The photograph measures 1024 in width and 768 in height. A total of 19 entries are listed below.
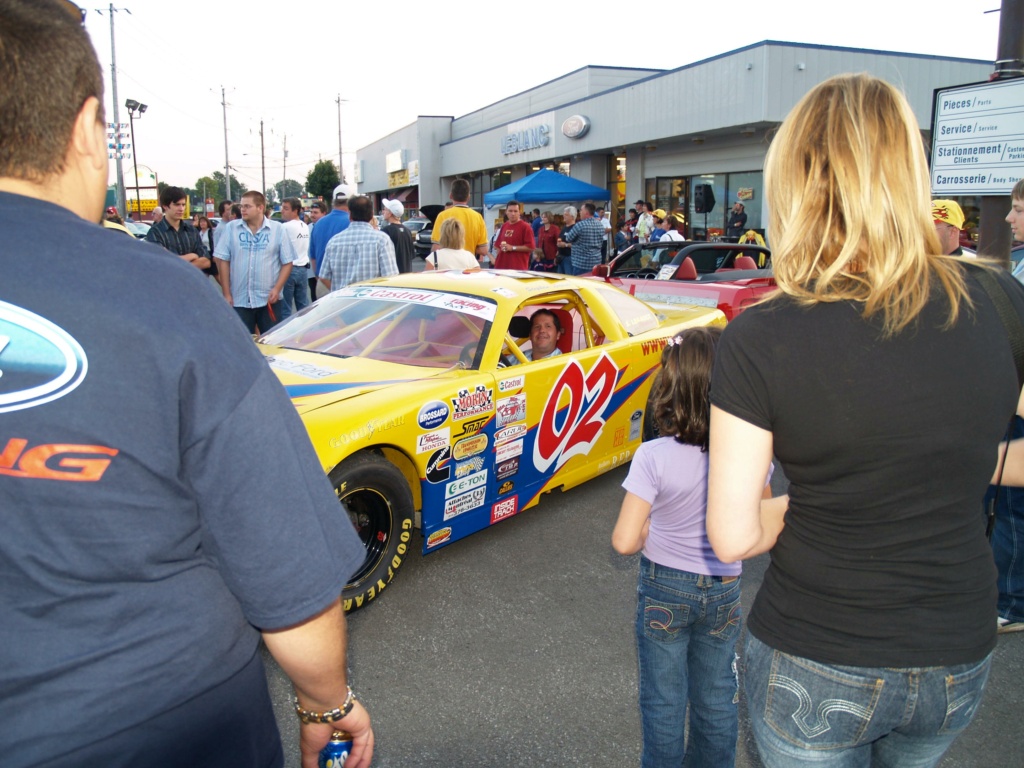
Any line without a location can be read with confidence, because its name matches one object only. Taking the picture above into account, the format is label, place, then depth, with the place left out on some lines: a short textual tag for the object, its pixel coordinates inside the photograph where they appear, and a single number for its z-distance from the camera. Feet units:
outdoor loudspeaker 59.80
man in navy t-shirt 3.04
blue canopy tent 58.49
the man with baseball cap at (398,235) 27.94
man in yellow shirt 26.32
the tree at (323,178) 242.78
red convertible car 23.39
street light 107.24
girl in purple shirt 6.92
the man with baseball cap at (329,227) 26.66
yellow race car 11.48
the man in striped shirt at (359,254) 23.06
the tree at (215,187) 366.41
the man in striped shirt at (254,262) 23.45
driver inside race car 16.01
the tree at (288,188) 460.18
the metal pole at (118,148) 105.70
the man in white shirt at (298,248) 31.14
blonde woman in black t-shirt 4.06
